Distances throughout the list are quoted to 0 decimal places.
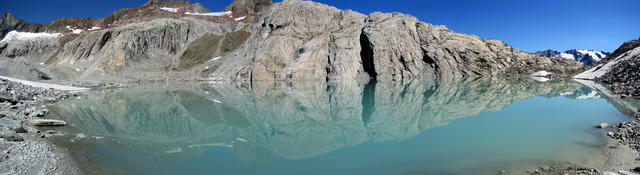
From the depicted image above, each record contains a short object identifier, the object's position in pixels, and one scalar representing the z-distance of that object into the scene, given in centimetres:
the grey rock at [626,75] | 2501
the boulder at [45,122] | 1451
